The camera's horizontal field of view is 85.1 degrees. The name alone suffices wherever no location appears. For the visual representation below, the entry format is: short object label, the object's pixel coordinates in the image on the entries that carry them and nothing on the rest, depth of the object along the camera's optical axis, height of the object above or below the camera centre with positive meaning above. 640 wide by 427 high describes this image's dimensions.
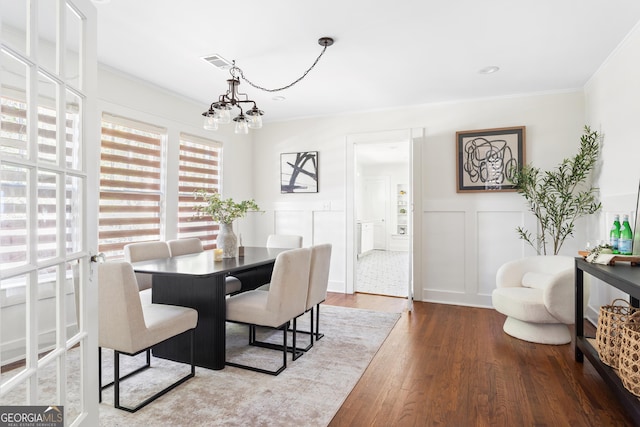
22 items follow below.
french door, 1.07 +0.03
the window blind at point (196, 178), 4.32 +0.48
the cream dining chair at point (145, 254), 2.94 -0.35
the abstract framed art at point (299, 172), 5.14 +0.64
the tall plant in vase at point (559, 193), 3.54 +0.23
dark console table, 1.75 -0.65
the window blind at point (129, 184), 3.41 +0.33
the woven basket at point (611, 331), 2.07 -0.72
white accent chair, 2.79 -0.71
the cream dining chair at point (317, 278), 2.85 -0.54
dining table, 2.50 -0.63
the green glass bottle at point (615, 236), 2.55 -0.16
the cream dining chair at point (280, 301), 2.43 -0.63
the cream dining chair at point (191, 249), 3.31 -0.35
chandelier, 2.74 +0.83
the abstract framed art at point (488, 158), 4.07 +0.68
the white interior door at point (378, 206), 9.95 +0.25
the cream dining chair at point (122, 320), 1.89 -0.58
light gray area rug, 1.90 -1.11
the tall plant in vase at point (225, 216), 3.03 -0.01
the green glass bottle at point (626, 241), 2.41 -0.18
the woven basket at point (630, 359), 1.77 -0.76
